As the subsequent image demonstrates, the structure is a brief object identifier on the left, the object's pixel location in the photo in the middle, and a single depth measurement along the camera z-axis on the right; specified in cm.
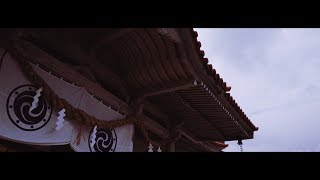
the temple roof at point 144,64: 338
